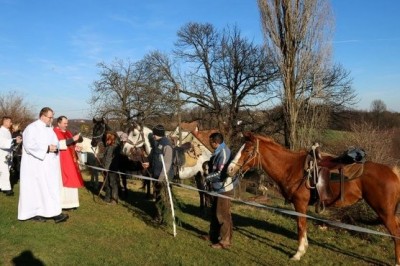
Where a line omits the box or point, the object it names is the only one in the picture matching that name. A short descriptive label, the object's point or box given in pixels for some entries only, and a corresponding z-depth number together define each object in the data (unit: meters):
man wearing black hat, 7.40
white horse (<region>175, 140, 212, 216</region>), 10.77
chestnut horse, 6.05
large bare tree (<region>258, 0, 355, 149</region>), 20.91
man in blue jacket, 6.63
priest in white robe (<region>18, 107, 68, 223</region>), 7.25
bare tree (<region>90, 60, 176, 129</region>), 30.81
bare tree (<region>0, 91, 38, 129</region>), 27.37
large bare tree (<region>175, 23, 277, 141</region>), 31.91
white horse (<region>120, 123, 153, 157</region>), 10.93
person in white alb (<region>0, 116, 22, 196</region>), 9.76
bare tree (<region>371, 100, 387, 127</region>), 46.95
